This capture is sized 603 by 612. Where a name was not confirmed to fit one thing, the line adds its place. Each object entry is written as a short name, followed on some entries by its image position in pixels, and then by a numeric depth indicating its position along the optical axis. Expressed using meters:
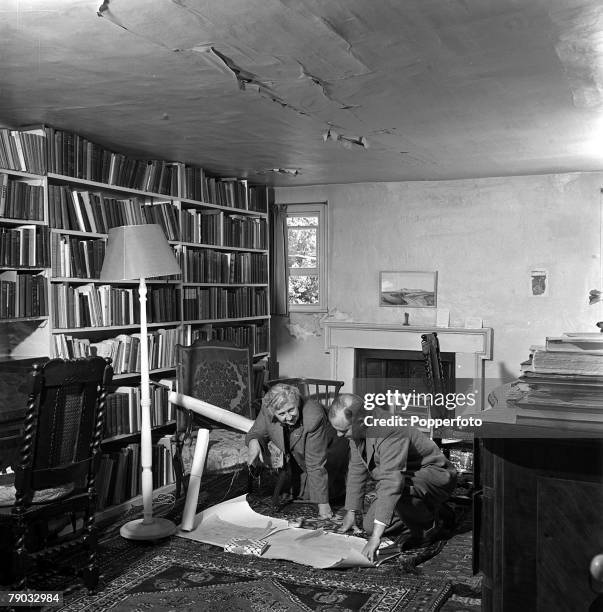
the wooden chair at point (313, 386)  5.77
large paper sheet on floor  3.67
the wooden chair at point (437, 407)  4.63
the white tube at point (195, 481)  4.22
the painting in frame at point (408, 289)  6.71
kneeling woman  4.30
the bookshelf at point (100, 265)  4.18
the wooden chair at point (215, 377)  5.11
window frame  7.14
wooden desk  1.20
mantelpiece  6.50
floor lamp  4.05
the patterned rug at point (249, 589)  3.18
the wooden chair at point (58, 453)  2.98
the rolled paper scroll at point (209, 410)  4.69
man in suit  3.51
